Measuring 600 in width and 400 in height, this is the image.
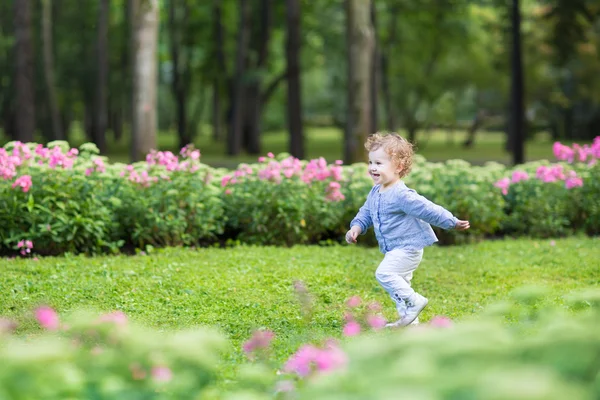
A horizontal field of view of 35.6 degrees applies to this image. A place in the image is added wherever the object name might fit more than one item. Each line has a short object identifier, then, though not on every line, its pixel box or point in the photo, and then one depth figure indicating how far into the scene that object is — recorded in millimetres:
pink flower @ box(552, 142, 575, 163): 12680
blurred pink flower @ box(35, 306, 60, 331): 3413
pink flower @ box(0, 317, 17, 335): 3406
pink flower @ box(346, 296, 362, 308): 4877
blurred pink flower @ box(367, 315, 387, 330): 4452
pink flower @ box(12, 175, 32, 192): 9508
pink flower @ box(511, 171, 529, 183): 12406
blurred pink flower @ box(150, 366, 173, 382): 3246
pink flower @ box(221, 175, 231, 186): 11133
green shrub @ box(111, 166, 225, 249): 10305
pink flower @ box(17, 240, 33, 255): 9537
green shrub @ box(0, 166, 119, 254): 9703
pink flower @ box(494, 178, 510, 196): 11922
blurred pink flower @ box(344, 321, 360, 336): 3967
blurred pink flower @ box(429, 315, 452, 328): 3959
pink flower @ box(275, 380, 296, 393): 3791
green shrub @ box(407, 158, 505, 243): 11562
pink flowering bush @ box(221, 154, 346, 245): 10984
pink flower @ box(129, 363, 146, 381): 3311
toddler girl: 6340
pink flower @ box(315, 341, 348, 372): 3180
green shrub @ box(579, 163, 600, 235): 12445
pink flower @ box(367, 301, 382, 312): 6828
